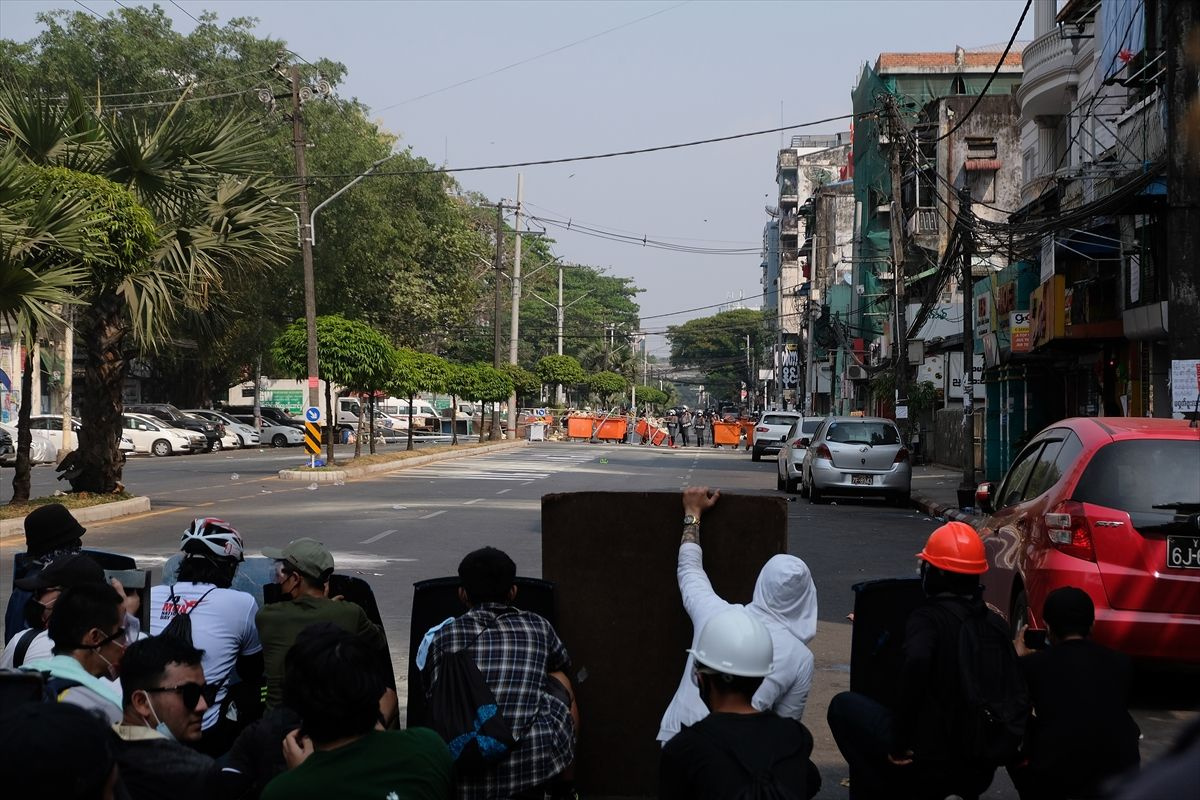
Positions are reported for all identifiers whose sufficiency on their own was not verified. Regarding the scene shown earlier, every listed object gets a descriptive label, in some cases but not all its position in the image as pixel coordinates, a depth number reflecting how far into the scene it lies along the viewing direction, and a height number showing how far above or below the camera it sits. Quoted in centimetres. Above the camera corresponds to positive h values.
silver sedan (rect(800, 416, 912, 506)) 2530 -124
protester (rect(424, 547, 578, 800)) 470 -94
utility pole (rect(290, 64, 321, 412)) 3394 +348
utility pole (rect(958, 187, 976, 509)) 2655 +45
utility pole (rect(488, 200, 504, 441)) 6022 +427
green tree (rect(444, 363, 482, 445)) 5397 +44
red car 800 -84
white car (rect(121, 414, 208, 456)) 4756 -140
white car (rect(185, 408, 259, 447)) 5369 -130
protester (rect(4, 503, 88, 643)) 595 -62
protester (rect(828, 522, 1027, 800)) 461 -101
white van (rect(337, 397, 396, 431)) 6444 -86
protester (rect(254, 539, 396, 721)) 527 -82
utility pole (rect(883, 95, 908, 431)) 3581 +299
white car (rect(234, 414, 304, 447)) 5625 -157
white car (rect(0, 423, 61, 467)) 3972 -155
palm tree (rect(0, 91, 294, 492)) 2011 +277
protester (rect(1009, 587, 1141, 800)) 480 -114
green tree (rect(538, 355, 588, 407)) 8000 +133
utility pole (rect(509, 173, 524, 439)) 6525 +414
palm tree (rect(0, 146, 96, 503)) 1648 +186
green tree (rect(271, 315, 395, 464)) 3731 +114
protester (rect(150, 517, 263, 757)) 529 -84
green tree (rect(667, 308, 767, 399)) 14450 +534
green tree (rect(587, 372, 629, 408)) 9538 +68
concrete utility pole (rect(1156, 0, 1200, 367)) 1188 +180
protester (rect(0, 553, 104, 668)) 490 -70
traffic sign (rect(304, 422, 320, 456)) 3319 -100
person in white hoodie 480 -85
